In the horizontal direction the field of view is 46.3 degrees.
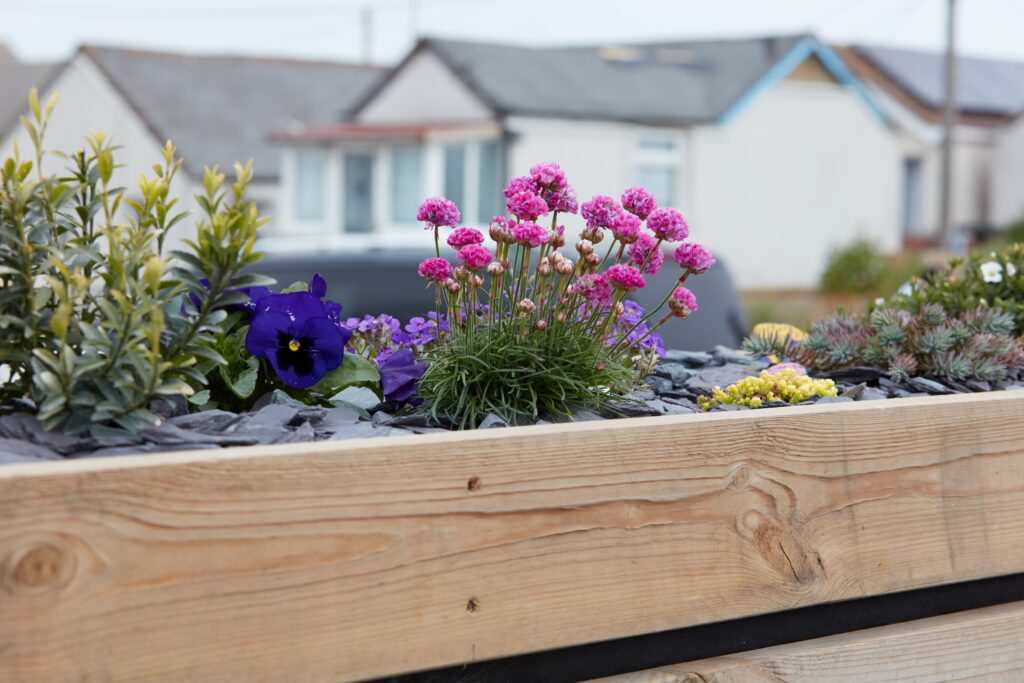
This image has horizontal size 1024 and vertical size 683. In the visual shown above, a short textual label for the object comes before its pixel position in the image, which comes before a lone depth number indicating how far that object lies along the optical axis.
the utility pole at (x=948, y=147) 26.05
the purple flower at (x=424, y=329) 2.21
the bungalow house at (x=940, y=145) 32.41
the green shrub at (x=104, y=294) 1.52
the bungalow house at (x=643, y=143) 21.55
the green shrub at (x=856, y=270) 22.30
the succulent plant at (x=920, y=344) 2.48
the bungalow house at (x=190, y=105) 27.03
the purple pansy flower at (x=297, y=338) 1.91
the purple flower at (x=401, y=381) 2.04
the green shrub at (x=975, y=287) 2.85
